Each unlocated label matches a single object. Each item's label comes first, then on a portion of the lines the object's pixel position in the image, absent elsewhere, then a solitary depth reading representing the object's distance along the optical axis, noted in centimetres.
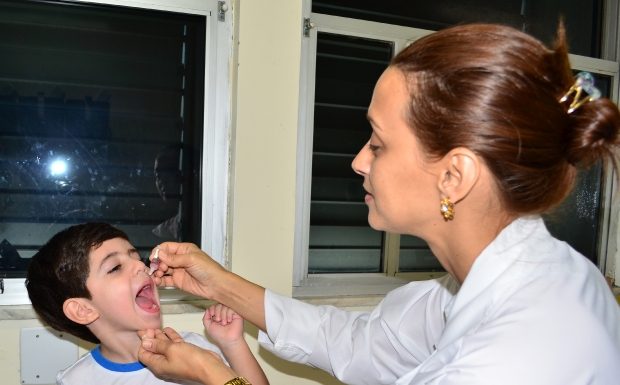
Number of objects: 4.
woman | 80
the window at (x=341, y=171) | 185
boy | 123
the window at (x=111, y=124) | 158
